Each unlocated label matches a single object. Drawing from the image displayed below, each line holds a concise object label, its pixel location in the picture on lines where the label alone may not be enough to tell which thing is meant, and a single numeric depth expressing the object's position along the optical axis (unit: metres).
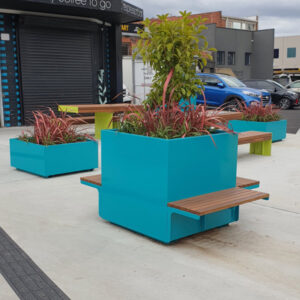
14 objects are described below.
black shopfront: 12.35
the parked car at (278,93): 19.72
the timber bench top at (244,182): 4.29
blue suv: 15.14
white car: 21.80
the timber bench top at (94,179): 4.31
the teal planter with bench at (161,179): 3.60
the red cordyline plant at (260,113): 9.65
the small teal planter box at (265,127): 9.40
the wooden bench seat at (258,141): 7.56
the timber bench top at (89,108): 9.27
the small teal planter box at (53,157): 6.12
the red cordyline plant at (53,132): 6.31
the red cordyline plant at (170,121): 3.92
